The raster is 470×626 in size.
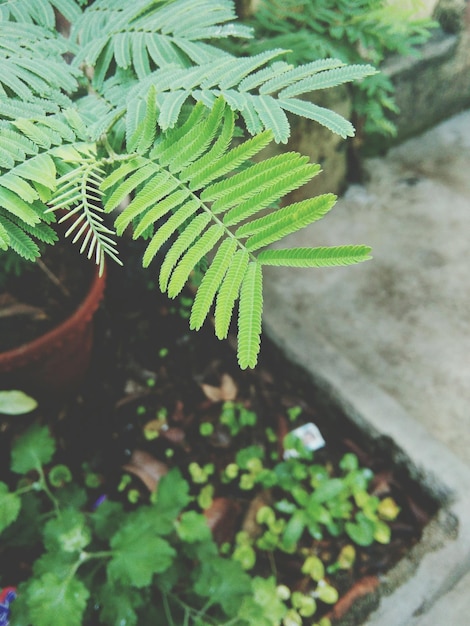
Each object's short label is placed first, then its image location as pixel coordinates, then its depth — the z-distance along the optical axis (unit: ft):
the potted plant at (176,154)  1.02
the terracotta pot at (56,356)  1.90
